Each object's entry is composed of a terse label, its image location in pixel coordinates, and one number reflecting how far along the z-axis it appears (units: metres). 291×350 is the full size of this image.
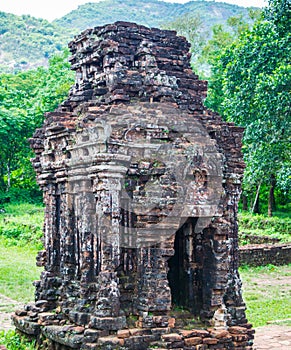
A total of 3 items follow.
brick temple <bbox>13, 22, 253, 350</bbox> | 7.71
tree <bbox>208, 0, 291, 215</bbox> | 20.19
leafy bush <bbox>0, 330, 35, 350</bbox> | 8.83
